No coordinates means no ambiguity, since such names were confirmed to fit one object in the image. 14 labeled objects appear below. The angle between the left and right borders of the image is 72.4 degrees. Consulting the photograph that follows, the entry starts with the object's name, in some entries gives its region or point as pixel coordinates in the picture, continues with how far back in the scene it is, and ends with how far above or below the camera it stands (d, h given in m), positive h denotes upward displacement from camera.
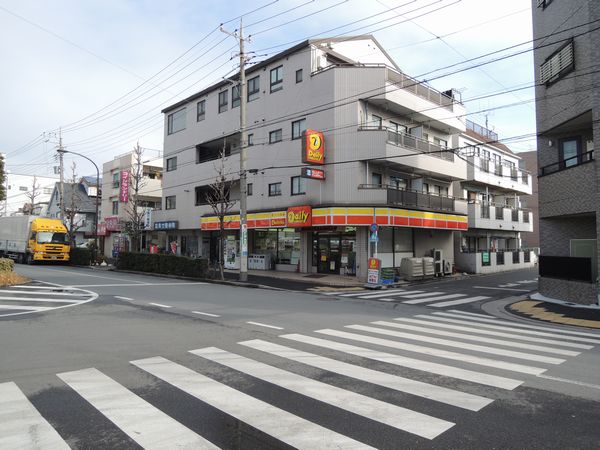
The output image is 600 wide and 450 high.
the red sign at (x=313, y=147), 21.98 +5.04
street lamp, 33.34 +7.58
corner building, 22.55 +4.84
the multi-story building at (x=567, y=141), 13.80 +3.88
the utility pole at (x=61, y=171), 37.95 +6.65
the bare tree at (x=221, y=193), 22.66 +3.29
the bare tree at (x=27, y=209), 56.47 +4.77
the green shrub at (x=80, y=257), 32.47 -1.20
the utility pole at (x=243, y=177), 20.83 +3.27
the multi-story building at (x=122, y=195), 40.25 +5.00
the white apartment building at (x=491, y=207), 30.95 +2.50
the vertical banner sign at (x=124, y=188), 40.06 +5.26
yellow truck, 31.27 +0.25
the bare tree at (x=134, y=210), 32.22 +2.92
